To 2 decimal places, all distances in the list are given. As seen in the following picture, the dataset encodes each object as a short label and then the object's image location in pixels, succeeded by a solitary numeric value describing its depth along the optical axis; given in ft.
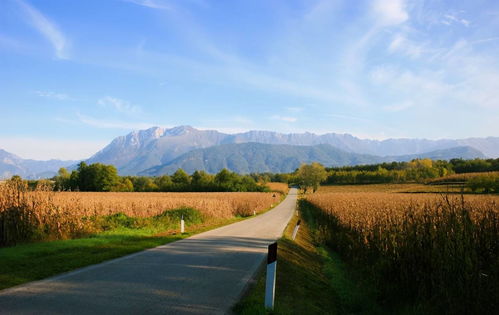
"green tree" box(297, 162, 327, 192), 329.15
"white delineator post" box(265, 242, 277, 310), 20.40
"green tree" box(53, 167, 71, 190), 289.12
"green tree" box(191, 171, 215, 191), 277.11
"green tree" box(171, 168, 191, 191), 291.50
